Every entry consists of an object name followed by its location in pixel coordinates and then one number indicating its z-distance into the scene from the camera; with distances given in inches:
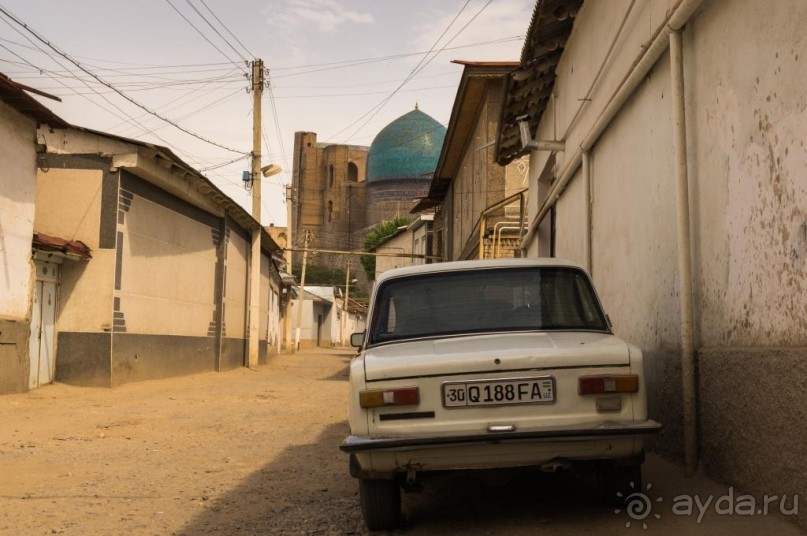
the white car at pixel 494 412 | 172.4
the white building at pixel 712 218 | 165.6
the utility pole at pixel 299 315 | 1778.8
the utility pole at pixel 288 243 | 1571.4
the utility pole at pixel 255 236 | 960.9
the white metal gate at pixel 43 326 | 513.0
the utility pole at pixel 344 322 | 2433.9
